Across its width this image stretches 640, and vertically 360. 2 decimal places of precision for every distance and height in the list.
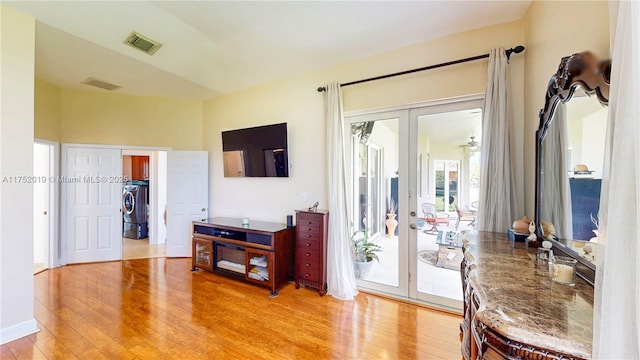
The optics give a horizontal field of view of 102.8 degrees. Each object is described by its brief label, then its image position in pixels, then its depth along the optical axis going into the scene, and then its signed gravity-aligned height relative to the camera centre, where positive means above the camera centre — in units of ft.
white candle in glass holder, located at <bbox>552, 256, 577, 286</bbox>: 3.78 -1.40
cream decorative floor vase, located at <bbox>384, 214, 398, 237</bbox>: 10.33 -1.87
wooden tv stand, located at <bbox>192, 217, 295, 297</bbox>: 10.77 -3.37
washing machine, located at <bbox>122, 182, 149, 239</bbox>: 20.26 -2.68
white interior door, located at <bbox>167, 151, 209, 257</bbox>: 15.16 -1.10
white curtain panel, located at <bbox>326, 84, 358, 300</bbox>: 10.31 -1.44
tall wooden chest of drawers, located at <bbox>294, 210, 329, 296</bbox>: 10.59 -3.04
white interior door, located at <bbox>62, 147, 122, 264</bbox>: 14.11 -1.61
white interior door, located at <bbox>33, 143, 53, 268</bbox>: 13.34 -0.99
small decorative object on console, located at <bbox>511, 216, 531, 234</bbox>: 6.33 -1.17
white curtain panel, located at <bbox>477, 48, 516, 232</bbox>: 7.70 +0.67
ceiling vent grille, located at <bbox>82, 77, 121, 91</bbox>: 12.80 +4.80
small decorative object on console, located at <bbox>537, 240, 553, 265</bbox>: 4.68 -1.43
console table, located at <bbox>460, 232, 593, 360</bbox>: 2.60 -1.59
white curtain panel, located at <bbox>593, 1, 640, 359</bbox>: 2.07 -0.30
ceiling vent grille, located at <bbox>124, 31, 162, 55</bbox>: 9.60 +5.21
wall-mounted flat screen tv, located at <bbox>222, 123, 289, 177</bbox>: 12.19 +1.31
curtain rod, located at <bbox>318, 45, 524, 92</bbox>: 7.69 +3.91
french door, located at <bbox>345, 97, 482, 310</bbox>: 9.48 -0.41
